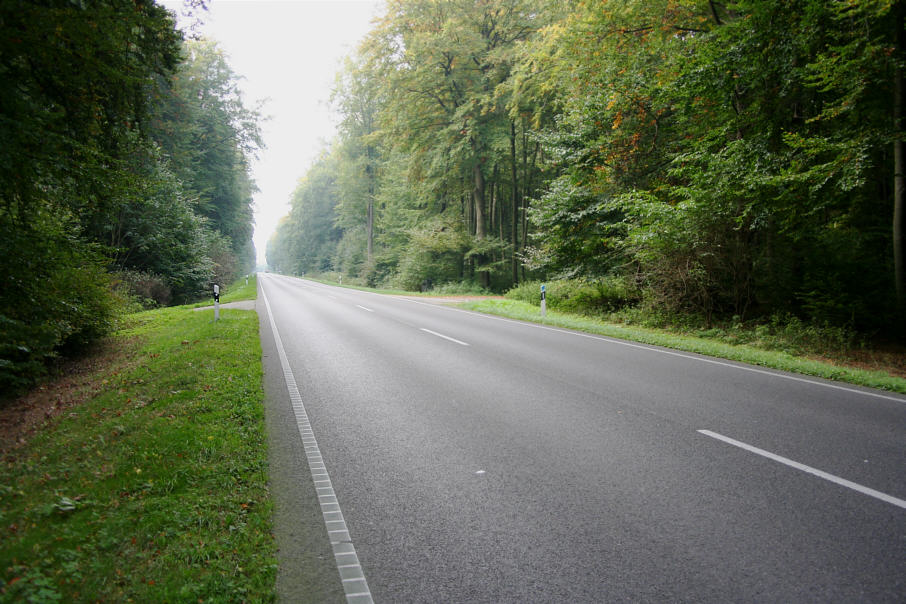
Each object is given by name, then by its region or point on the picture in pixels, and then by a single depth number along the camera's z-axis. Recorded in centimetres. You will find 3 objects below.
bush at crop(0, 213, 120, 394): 595
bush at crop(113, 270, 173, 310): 1758
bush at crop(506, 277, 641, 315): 1549
